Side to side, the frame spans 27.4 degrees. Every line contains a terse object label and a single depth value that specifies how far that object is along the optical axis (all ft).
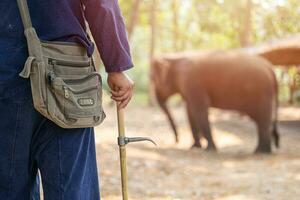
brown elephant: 28.12
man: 7.10
